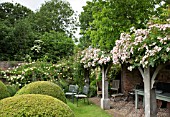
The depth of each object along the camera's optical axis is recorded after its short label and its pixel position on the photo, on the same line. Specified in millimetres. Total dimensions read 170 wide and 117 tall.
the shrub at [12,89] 9488
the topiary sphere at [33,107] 2930
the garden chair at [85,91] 10602
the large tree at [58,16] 22094
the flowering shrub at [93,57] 7632
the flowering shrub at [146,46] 4812
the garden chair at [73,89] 11047
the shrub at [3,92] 6343
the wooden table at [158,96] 7068
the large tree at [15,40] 15430
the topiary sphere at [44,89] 5867
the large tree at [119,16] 9844
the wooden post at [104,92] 8984
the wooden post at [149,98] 5762
